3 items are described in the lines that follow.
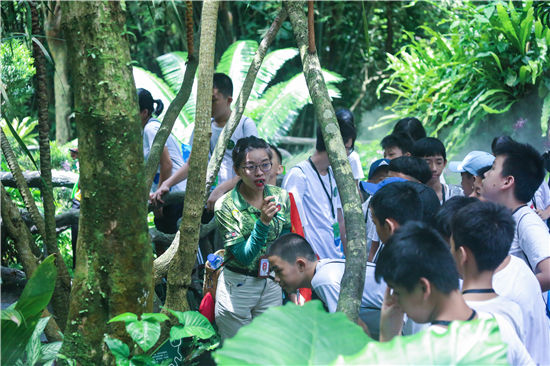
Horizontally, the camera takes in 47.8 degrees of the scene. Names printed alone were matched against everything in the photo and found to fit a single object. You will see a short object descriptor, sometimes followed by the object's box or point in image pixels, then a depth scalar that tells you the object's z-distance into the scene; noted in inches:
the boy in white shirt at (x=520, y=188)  122.4
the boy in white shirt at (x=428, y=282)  80.2
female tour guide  147.3
